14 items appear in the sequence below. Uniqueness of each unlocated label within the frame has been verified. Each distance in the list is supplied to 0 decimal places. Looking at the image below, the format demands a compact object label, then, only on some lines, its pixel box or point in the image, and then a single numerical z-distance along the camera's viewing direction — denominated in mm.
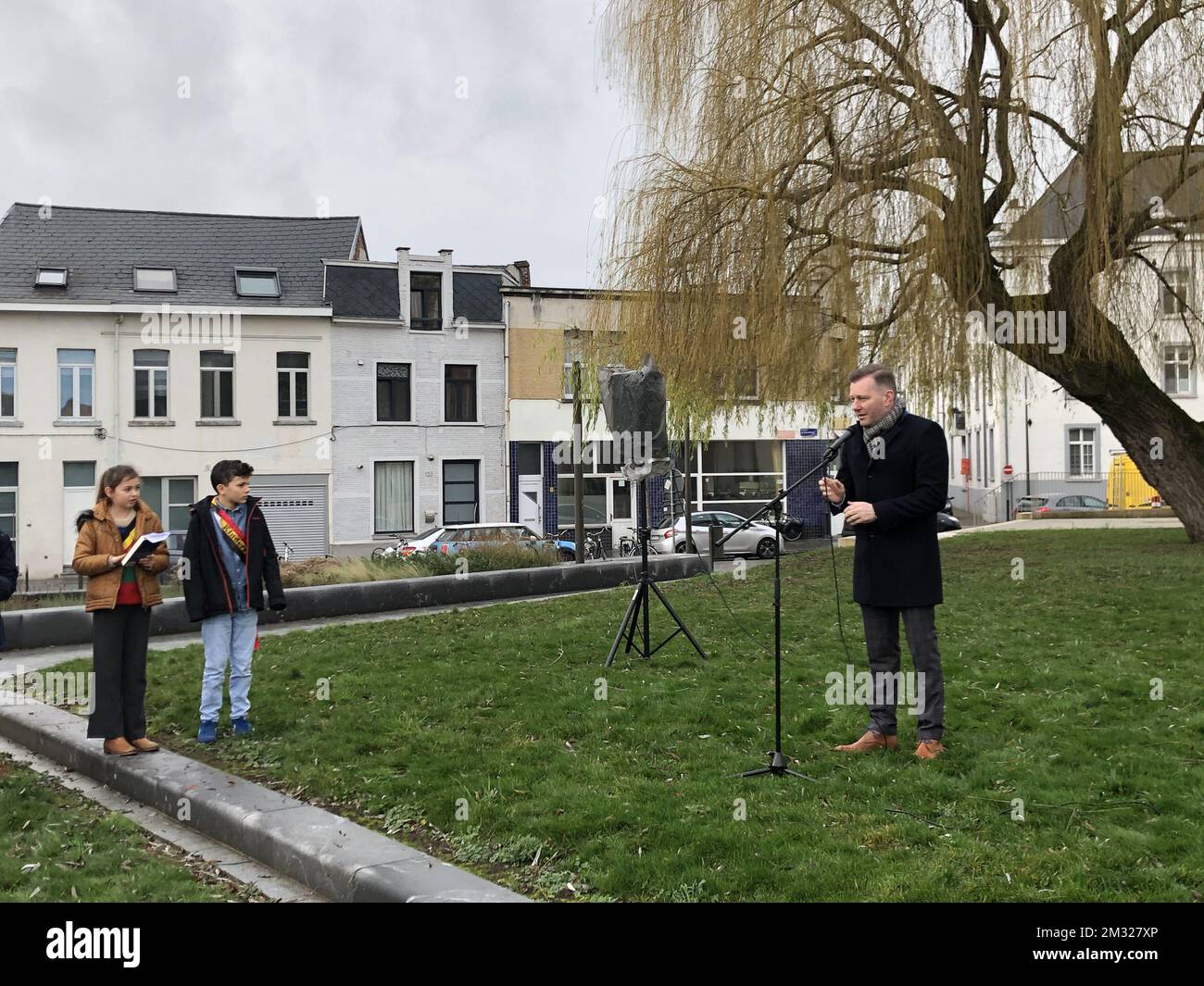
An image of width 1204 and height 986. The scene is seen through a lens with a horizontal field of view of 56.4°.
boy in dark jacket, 7527
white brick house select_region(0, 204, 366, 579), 31953
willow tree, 13133
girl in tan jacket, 7094
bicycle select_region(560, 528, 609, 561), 29609
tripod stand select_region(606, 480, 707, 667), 9383
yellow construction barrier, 38875
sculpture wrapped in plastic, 9391
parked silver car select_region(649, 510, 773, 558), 30969
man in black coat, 5945
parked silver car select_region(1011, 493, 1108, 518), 40094
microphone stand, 5742
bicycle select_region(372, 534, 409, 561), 21547
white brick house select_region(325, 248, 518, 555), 34875
